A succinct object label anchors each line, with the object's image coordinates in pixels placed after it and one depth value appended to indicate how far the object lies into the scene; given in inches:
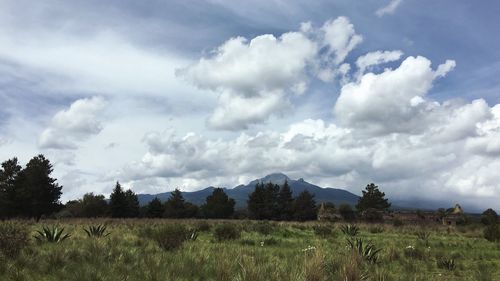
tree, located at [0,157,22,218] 2341.3
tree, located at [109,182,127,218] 2817.4
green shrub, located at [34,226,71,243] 624.6
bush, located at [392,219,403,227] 1620.3
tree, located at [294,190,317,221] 3344.0
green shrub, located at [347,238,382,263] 548.7
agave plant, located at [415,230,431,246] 933.6
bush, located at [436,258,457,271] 567.1
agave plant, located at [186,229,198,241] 741.3
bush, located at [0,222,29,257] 436.5
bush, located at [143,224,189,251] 571.2
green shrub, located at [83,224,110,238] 748.2
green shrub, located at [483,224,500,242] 1033.6
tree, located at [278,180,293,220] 3428.4
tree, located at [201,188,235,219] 3309.5
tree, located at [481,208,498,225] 3210.9
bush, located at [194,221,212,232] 1070.7
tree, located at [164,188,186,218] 3105.3
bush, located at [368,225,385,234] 1292.8
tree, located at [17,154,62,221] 2319.1
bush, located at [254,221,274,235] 1057.3
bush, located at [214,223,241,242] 844.6
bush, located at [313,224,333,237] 1058.7
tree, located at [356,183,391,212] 3346.5
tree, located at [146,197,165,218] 3174.2
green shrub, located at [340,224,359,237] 1121.2
